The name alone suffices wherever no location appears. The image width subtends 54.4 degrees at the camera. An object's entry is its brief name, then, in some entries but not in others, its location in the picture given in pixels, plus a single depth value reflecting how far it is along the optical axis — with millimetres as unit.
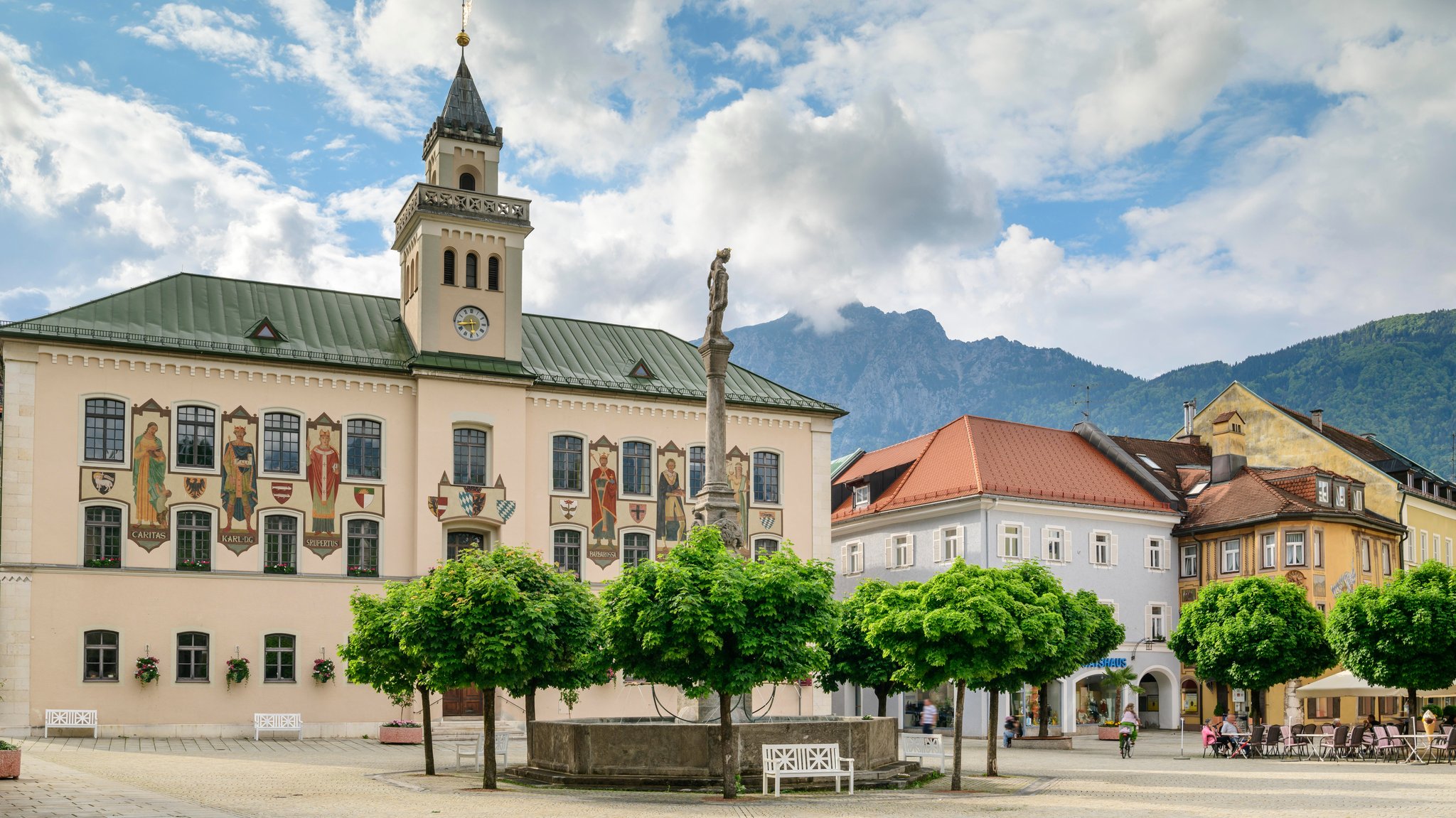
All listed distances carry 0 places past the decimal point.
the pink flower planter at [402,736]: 36812
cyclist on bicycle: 36438
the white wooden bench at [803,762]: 22266
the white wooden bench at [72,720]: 35656
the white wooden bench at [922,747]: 28625
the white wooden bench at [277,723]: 37719
